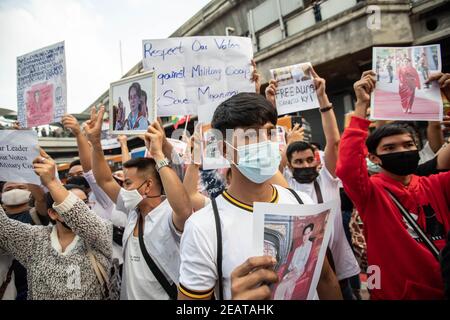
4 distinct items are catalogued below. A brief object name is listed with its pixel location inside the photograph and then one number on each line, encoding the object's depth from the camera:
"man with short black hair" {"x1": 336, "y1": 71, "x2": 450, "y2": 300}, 1.56
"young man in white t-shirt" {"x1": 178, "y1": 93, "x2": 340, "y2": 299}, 1.10
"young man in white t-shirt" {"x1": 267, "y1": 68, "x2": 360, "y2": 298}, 1.93
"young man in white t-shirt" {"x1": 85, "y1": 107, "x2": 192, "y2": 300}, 1.64
